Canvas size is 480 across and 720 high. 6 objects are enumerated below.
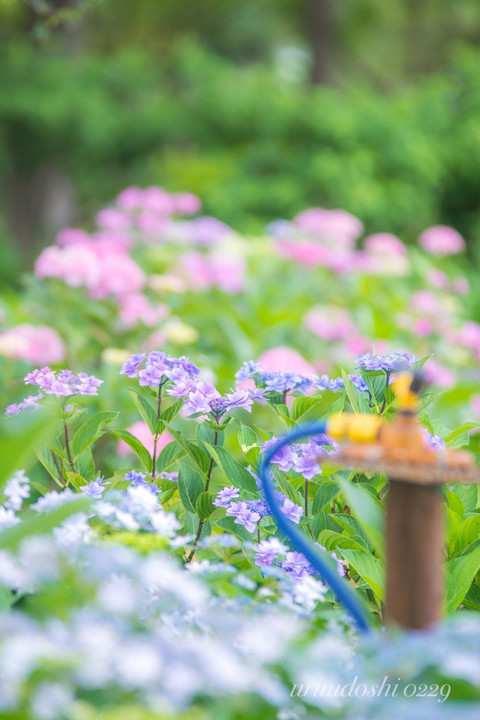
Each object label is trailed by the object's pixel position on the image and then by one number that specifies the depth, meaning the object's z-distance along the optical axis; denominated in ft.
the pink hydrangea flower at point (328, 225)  28.46
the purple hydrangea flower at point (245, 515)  10.09
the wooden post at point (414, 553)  9.13
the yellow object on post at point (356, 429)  9.17
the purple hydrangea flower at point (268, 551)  9.79
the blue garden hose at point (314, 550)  9.40
